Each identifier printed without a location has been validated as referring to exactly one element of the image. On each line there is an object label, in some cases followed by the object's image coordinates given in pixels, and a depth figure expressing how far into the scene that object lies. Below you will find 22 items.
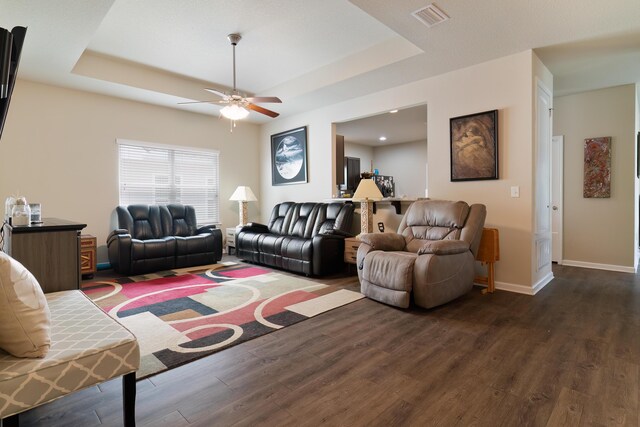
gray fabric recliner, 3.06
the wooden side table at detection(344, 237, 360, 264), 4.57
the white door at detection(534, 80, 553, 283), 3.83
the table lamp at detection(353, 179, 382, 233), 4.60
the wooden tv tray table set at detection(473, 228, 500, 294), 3.70
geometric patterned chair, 1.15
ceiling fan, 3.87
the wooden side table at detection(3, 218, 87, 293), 2.04
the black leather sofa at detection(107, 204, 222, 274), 4.64
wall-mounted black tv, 1.18
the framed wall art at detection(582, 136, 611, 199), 4.87
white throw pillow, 1.20
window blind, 5.46
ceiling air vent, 2.82
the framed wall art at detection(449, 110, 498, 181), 3.90
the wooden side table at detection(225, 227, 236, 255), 6.22
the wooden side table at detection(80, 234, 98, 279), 4.39
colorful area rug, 2.41
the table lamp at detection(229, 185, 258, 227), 6.31
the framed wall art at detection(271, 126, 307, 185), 6.21
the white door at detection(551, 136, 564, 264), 5.29
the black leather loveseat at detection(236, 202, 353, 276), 4.47
